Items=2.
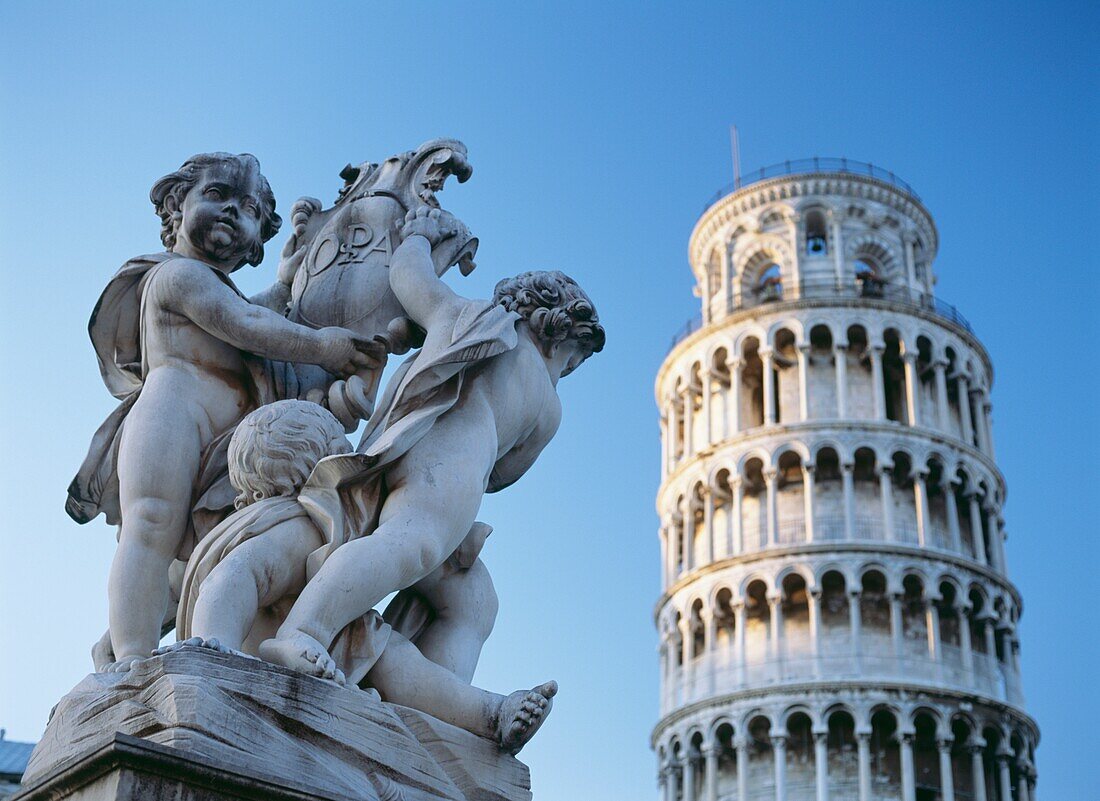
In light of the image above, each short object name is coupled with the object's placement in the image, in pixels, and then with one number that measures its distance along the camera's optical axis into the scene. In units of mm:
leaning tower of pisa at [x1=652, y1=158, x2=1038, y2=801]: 37906
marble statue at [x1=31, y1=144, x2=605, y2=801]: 2941
